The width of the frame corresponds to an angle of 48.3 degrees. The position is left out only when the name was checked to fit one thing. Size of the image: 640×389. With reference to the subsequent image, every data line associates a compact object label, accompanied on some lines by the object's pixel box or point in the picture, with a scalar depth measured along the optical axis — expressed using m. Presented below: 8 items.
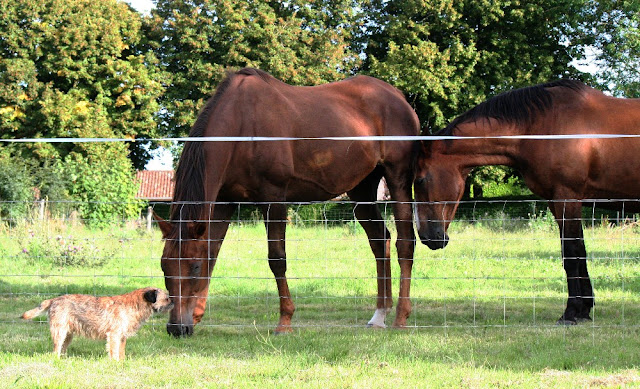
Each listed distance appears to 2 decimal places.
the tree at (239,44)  29.62
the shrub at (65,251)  11.59
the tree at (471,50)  28.52
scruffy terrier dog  5.34
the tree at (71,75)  28.95
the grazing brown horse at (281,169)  6.20
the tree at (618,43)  27.41
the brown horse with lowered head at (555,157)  6.90
